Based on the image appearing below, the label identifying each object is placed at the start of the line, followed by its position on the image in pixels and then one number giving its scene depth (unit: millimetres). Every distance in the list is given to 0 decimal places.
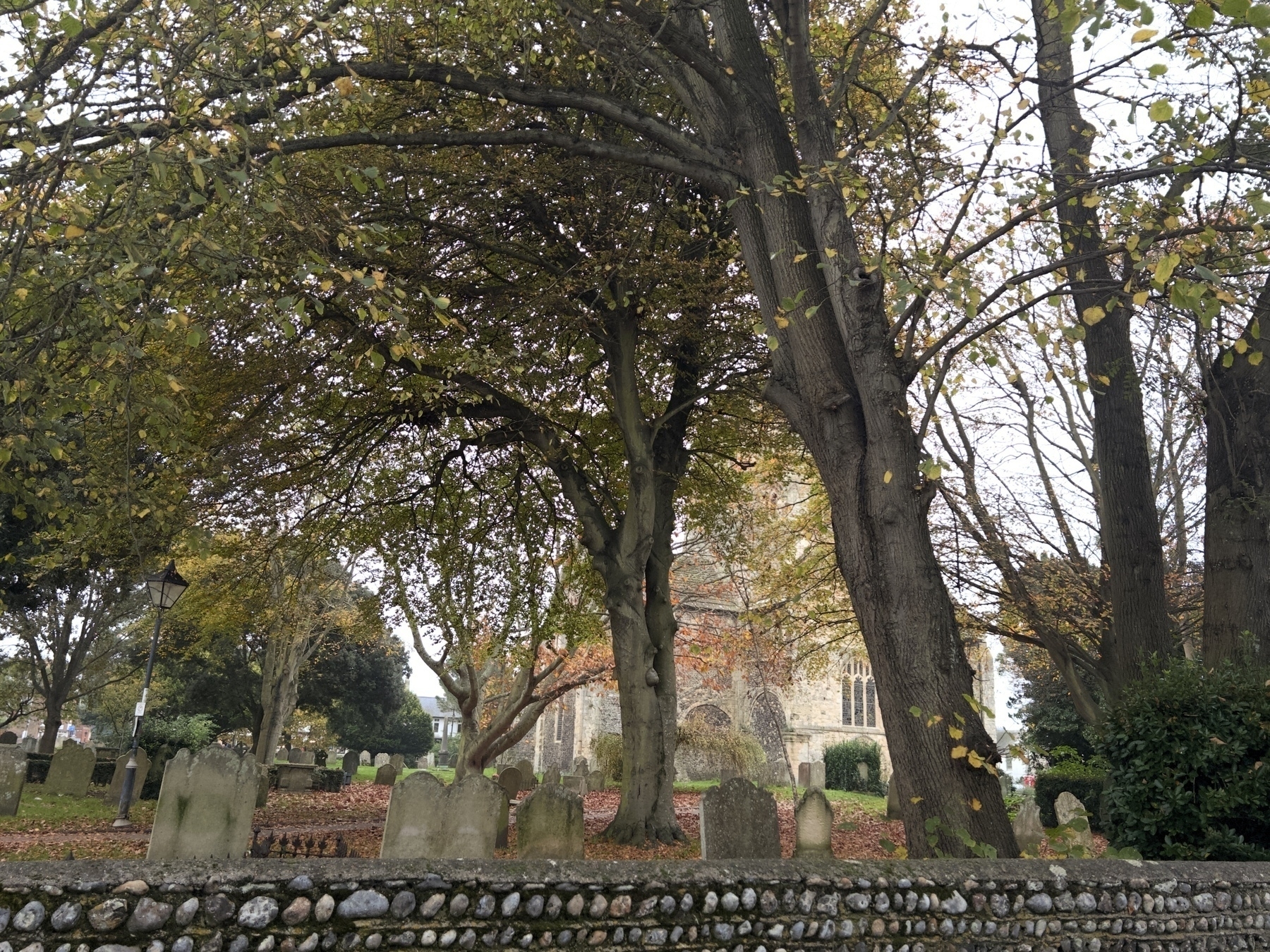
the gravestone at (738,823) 7016
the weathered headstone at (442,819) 6211
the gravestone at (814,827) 9188
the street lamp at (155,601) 13109
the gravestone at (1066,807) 14625
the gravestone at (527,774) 22720
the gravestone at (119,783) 15938
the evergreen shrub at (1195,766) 6562
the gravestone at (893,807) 19031
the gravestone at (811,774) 28234
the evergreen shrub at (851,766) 32438
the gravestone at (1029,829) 12088
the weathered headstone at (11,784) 13508
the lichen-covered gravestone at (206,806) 6492
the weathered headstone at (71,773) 18281
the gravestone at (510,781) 16812
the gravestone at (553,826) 7012
